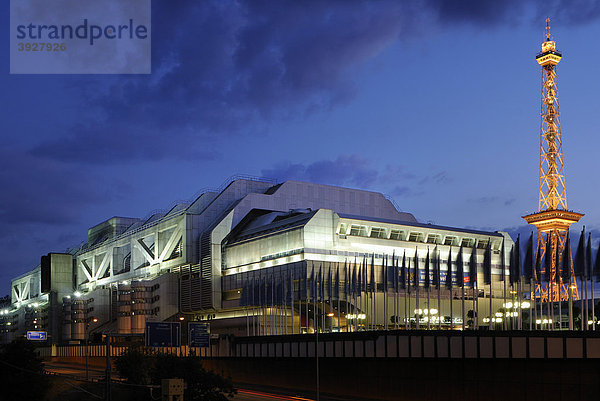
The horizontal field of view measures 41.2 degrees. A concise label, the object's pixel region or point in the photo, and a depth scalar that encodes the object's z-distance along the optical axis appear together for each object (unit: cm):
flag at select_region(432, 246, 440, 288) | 10050
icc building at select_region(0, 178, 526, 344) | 13350
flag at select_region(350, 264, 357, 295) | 11288
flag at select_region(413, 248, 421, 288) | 10325
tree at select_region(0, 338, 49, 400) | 7525
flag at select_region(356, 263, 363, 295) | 11327
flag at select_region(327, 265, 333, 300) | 11662
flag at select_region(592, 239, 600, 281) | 8432
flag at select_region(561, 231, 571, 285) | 8712
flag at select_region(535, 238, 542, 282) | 9125
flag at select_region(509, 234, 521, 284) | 9081
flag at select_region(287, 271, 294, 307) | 12571
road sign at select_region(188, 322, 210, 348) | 10212
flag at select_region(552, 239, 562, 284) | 9031
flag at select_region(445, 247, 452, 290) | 9881
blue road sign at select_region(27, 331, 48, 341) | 12775
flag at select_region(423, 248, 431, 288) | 10394
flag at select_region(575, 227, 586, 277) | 8406
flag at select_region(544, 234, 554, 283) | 8962
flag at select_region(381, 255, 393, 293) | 10630
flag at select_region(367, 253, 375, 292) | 10978
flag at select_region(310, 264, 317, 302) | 11992
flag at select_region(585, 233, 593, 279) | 8344
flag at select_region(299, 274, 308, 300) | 13039
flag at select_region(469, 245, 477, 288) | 9541
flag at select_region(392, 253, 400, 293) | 10559
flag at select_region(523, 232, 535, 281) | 8956
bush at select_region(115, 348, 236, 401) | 8069
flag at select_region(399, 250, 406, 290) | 10615
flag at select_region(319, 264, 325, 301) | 11843
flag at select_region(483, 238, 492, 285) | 9562
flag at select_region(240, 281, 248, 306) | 13364
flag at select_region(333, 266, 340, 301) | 11636
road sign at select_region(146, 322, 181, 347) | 8338
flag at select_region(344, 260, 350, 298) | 11553
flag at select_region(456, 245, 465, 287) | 9919
